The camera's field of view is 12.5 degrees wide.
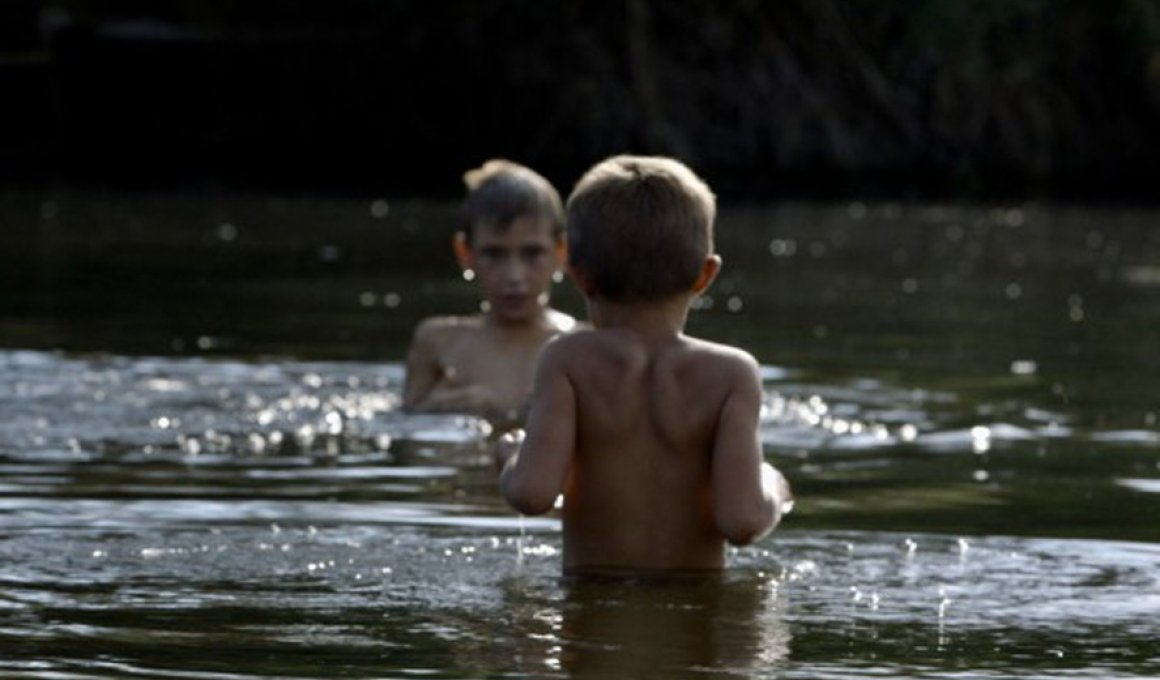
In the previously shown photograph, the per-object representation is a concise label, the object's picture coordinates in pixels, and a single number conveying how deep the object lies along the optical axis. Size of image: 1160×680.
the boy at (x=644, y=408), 11.37
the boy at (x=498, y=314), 18.35
